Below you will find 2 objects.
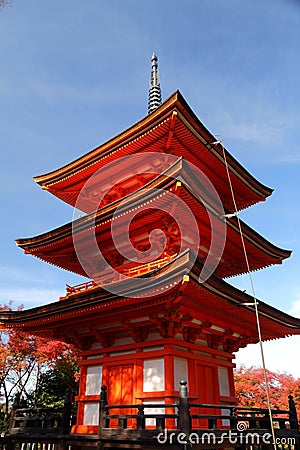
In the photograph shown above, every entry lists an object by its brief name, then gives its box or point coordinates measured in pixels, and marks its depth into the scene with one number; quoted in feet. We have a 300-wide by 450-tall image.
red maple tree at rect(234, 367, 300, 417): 89.56
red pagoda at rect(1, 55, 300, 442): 34.09
